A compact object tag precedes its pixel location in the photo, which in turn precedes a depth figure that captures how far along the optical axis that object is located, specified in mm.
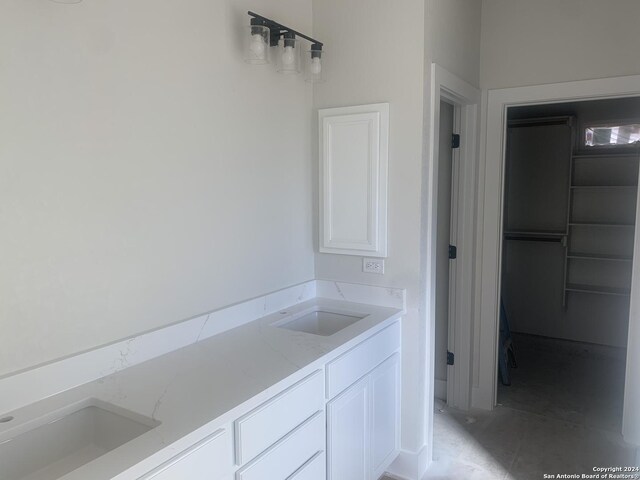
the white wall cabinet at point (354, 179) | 2436
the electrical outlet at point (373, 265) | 2518
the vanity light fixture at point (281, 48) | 2021
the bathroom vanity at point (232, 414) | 1281
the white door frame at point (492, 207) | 2869
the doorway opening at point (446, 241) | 3133
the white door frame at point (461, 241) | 2520
